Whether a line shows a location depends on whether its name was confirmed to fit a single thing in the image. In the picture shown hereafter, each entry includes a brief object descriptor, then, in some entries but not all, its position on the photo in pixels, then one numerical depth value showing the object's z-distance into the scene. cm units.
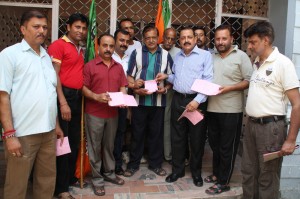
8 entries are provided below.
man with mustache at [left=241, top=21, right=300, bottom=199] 278
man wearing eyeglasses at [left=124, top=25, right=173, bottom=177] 382
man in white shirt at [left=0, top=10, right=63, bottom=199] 251
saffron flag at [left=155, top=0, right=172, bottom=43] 425
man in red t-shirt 313
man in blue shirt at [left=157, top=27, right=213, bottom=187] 362
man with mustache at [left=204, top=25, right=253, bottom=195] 350
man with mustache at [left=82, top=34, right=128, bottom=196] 339
